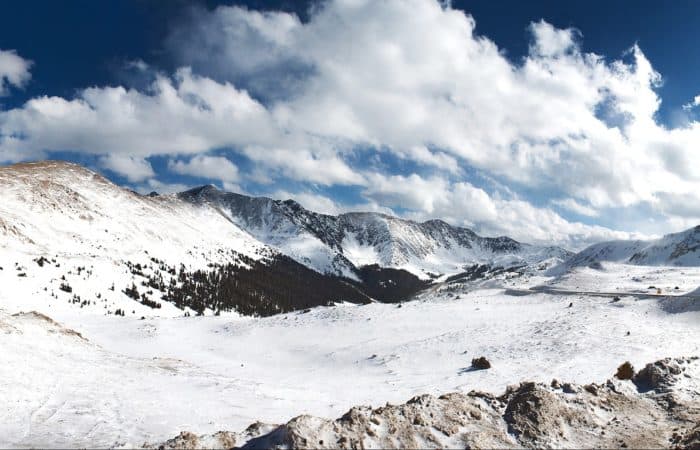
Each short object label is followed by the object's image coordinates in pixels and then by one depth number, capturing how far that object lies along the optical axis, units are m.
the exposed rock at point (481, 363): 24.06
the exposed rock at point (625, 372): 17.66
